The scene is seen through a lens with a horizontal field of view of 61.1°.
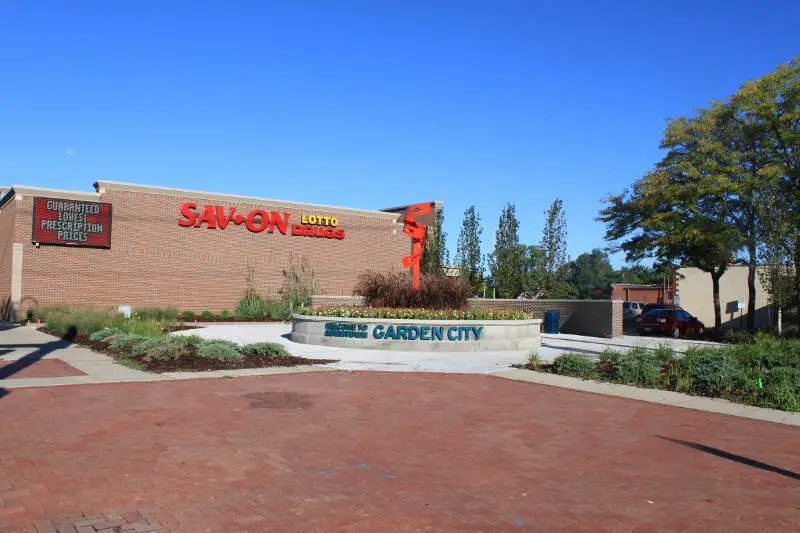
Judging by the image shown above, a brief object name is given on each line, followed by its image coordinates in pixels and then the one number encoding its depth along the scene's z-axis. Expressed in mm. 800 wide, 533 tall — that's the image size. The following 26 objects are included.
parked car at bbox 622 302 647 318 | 46250
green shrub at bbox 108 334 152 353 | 15914
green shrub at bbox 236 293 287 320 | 33188
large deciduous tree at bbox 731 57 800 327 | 26391
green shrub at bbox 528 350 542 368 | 15352
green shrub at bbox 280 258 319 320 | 35500
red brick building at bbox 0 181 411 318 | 29562
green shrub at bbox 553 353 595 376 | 14312
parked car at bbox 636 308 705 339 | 30234
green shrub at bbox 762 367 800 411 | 10779
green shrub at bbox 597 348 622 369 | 14367
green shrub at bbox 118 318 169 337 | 18188
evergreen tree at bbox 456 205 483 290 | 37219
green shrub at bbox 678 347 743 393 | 12219
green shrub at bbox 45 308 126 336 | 20094
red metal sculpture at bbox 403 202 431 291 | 25094
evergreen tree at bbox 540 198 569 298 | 34125
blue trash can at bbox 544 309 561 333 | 28011
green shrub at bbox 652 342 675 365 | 14203
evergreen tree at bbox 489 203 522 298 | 34656
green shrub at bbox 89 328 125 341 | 17877
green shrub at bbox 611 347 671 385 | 13195
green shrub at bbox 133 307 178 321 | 28873
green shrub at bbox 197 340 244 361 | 14617
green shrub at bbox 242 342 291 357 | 15656
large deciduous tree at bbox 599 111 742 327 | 28344
